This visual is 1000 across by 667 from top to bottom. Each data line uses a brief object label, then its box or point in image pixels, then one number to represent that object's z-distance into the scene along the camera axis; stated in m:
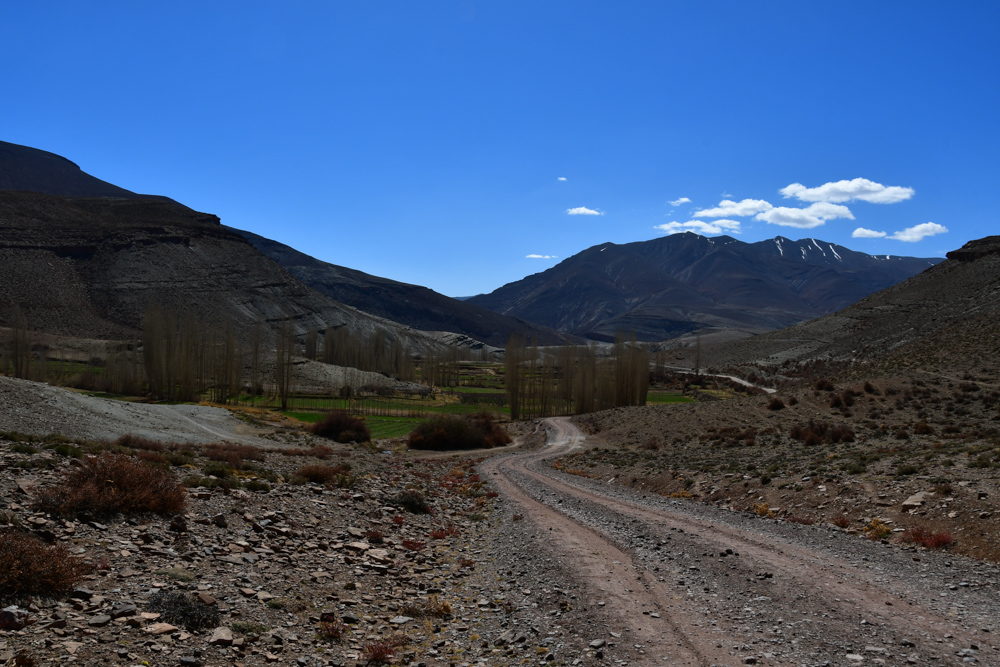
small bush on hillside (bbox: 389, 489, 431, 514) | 17.39
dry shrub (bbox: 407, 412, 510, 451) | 50.97
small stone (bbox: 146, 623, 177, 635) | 7.10
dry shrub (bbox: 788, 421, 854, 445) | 28.23
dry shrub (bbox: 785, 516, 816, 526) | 15.55
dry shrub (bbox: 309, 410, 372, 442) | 49.84
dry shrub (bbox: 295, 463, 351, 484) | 17.38
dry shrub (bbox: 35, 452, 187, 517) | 9.76
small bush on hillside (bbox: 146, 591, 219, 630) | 7.54
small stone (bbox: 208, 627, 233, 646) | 7.39
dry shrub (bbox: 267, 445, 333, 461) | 28.24
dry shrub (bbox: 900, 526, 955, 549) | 12.22
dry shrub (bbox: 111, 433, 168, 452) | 19.81
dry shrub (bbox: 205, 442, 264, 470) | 19.12
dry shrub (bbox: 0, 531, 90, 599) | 6.94
